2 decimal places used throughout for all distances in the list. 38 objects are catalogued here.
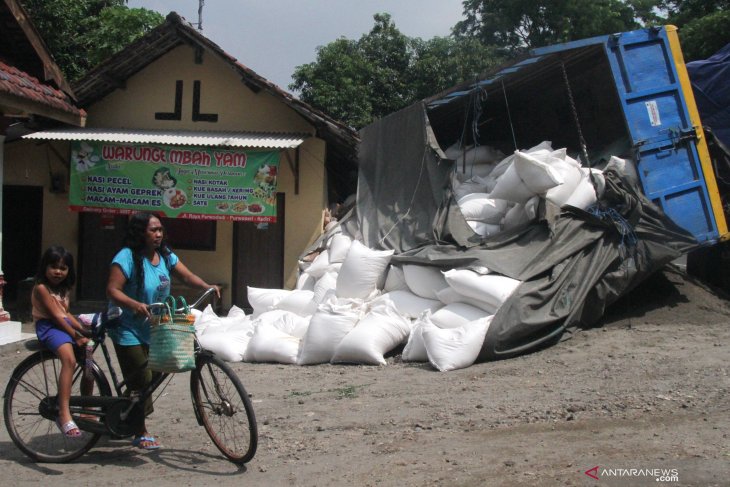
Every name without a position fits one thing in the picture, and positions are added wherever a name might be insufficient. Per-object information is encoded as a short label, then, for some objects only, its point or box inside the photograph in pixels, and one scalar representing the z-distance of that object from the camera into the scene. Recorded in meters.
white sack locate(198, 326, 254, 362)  7.29
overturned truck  6.69
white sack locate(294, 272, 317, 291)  9.13
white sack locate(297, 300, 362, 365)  6.88
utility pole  20.20
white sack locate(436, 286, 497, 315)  6.48
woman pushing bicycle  4.25
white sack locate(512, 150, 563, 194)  6.88
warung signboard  10.23
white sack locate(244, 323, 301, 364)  7.05
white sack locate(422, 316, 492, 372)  6.12
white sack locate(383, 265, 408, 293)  7.69
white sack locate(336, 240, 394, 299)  7.74
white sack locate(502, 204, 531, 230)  7.36
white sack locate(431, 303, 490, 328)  6.54
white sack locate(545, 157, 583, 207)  7.19
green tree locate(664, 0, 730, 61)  14.75
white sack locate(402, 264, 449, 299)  7.23
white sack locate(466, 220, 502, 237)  7.75
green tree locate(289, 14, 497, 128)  20.30
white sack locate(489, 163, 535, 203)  7.22
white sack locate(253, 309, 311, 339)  7.47
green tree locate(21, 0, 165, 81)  15.10
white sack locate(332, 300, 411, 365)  6.64
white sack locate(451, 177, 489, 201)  8.56
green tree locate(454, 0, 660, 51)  22.25
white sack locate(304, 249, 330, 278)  9.11
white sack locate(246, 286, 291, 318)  8.47
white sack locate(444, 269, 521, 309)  6.39
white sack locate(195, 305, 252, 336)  8.05
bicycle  3.99
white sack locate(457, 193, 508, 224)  7.89
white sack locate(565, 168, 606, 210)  7.25
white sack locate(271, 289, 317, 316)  8.14
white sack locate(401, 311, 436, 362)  6.53
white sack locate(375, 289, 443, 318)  7.21
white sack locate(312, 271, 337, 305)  8.18
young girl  4.18
